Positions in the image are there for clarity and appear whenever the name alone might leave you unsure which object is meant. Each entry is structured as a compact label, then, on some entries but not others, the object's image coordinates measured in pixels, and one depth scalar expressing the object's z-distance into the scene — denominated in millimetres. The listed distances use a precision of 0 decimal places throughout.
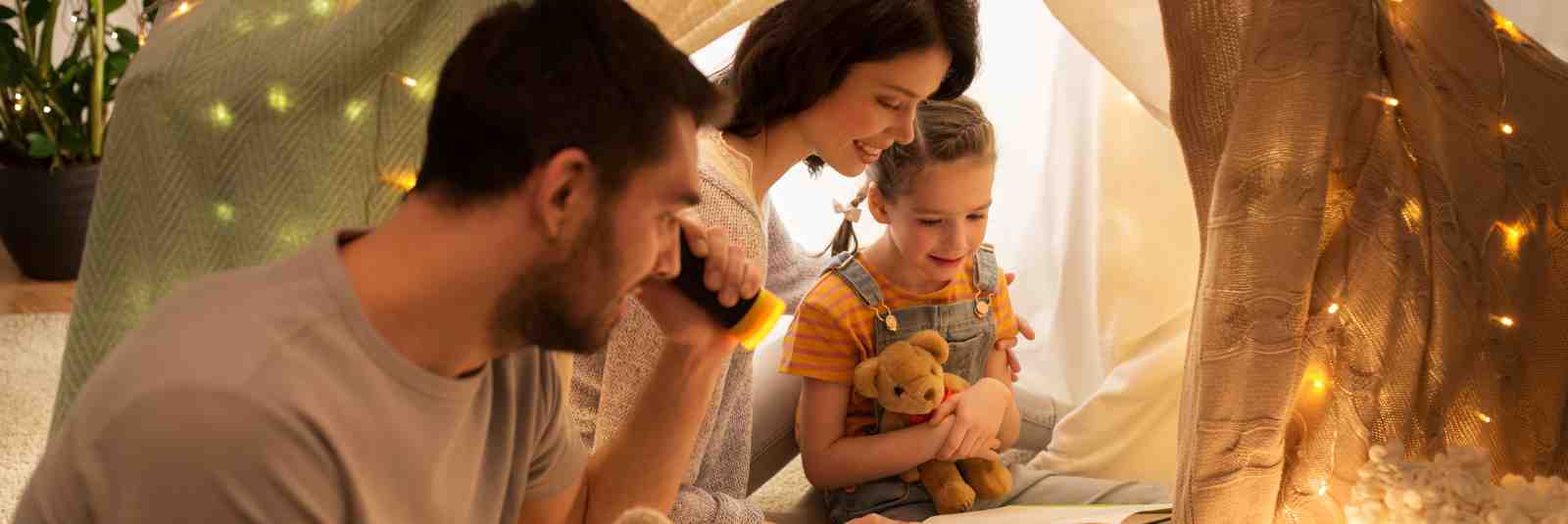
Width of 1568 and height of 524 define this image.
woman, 1504
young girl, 1768
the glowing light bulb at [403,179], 1354
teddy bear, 1726
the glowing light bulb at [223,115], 1307
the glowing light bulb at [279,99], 1315
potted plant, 3031
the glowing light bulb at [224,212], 1319
